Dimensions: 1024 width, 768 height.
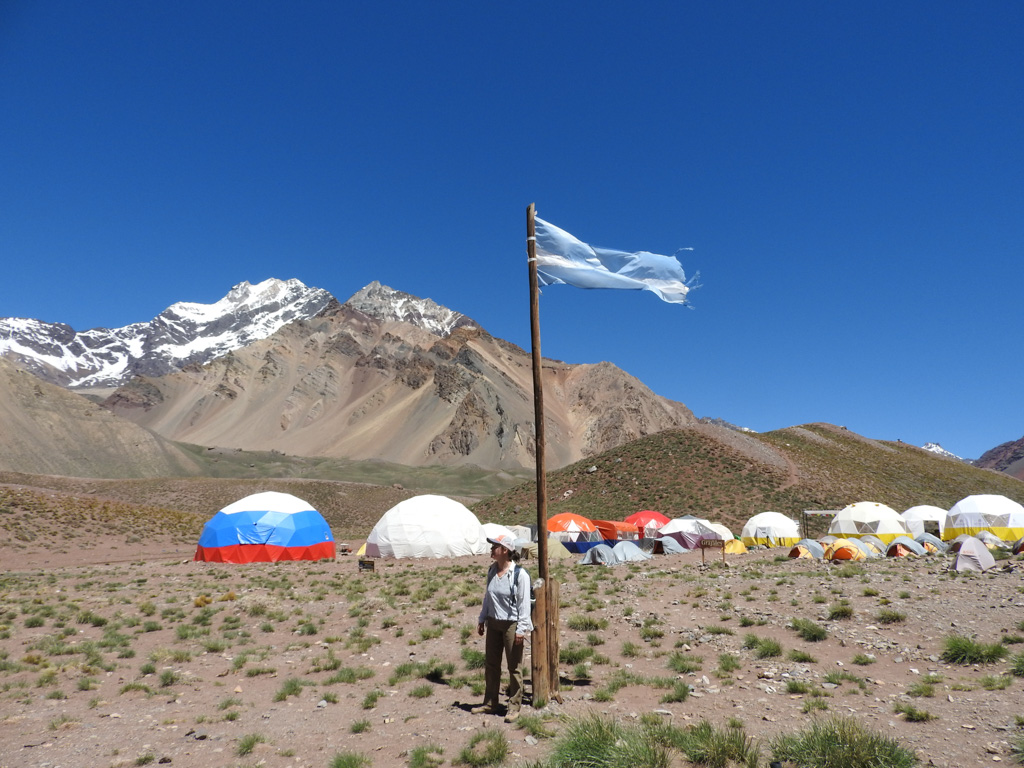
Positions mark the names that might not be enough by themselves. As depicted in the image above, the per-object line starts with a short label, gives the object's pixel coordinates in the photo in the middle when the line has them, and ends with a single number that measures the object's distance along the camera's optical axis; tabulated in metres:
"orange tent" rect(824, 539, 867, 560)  24.86
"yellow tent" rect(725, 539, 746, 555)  33.75
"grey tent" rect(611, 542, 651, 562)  27.95
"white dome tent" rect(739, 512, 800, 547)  39.91
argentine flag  9.18
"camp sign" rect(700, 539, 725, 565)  33.14
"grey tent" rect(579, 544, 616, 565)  26.69
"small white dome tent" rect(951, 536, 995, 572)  17.64
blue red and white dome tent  29.41
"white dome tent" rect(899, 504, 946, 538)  42.00
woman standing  8.03
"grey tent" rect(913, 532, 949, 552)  29.91
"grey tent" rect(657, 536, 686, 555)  35.88
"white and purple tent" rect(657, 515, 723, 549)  37.19
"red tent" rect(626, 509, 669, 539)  42.11
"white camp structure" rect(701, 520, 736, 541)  38.69
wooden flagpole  8.24
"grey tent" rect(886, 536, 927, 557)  26.90
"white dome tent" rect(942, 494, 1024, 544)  38.56
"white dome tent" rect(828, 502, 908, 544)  39.75
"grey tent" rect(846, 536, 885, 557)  26.50
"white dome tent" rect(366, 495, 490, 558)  32.44
